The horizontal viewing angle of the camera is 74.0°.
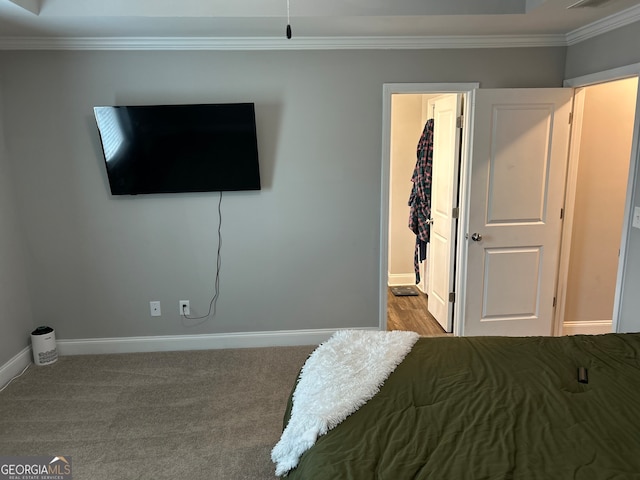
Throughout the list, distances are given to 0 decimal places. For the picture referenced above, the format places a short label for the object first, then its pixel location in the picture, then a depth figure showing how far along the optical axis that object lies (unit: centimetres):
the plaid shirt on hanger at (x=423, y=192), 414
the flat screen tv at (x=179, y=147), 306
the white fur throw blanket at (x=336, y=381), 148
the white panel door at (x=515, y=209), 320
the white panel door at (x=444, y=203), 351
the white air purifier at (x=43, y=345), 330
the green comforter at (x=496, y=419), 128
